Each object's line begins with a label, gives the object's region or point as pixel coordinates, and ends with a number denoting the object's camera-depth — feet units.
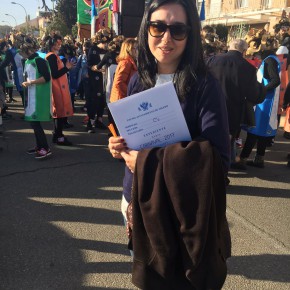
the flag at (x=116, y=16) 28.14
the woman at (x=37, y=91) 16.80
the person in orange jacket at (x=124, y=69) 15.48
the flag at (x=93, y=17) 35.68
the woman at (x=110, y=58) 19.84
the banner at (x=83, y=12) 42.32
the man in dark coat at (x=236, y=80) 13.76
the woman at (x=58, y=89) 18.38
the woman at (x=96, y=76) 22.62
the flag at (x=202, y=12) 33.39
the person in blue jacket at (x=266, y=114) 15.87
